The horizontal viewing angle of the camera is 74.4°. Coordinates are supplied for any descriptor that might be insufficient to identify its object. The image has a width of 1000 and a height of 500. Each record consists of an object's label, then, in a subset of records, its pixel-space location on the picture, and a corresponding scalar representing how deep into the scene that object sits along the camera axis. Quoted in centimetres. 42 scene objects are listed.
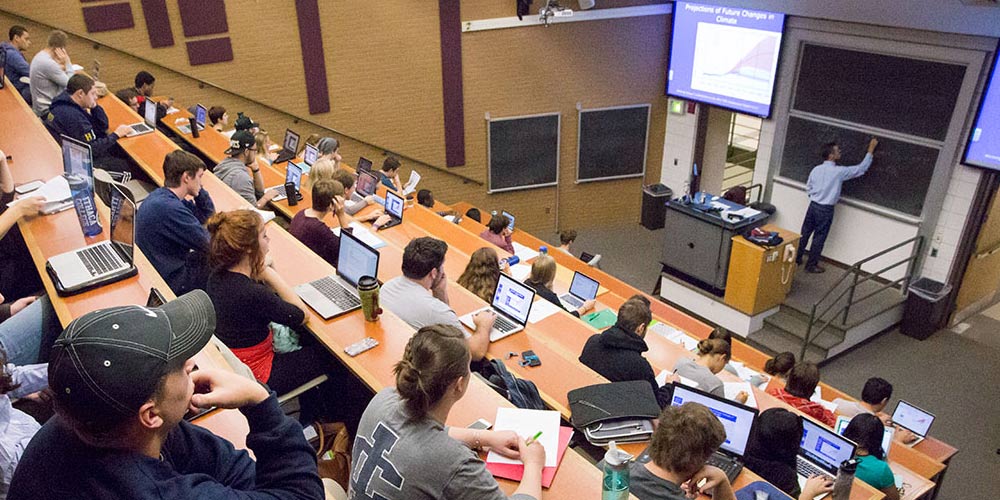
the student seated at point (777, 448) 344
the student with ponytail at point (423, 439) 201
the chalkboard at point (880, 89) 728
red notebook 233
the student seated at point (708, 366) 424
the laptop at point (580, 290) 618
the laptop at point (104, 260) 293
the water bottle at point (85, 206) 338
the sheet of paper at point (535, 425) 246
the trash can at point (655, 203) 1048
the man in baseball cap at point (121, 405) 132
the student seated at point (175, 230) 367
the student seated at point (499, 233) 673
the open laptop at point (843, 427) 474
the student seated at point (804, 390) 473
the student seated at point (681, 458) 256
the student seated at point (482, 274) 446
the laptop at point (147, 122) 635
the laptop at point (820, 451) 387
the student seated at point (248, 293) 302
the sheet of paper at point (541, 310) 448
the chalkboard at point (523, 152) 1008
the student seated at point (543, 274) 527
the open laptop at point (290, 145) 792
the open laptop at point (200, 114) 782
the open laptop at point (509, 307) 387
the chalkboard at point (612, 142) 1033
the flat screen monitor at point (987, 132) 670
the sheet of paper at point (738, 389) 452
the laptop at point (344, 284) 349
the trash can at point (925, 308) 746
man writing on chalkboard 802
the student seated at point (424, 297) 355
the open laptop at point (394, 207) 600
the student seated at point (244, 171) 565
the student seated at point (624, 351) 374
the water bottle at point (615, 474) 215
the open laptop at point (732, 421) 338
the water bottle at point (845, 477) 309
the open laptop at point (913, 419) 534
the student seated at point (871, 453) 400
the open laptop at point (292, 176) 621
